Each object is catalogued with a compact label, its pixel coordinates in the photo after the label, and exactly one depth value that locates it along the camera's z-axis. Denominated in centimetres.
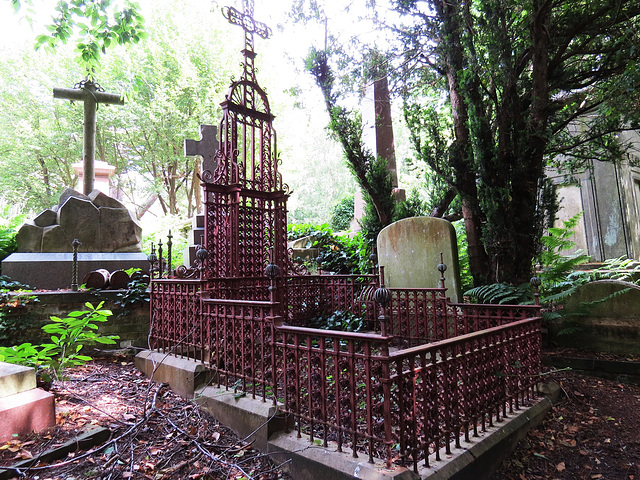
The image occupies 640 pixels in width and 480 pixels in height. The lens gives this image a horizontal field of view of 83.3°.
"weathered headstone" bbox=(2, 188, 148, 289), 677
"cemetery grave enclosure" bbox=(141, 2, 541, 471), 252
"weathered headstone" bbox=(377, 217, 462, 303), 631
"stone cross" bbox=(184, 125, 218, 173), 797
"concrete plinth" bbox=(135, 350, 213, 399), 398
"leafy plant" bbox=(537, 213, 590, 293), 593
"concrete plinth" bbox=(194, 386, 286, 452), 303
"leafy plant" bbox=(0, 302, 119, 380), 337
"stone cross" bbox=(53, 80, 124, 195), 906
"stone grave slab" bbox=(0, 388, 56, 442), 275
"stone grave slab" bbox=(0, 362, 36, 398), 286
